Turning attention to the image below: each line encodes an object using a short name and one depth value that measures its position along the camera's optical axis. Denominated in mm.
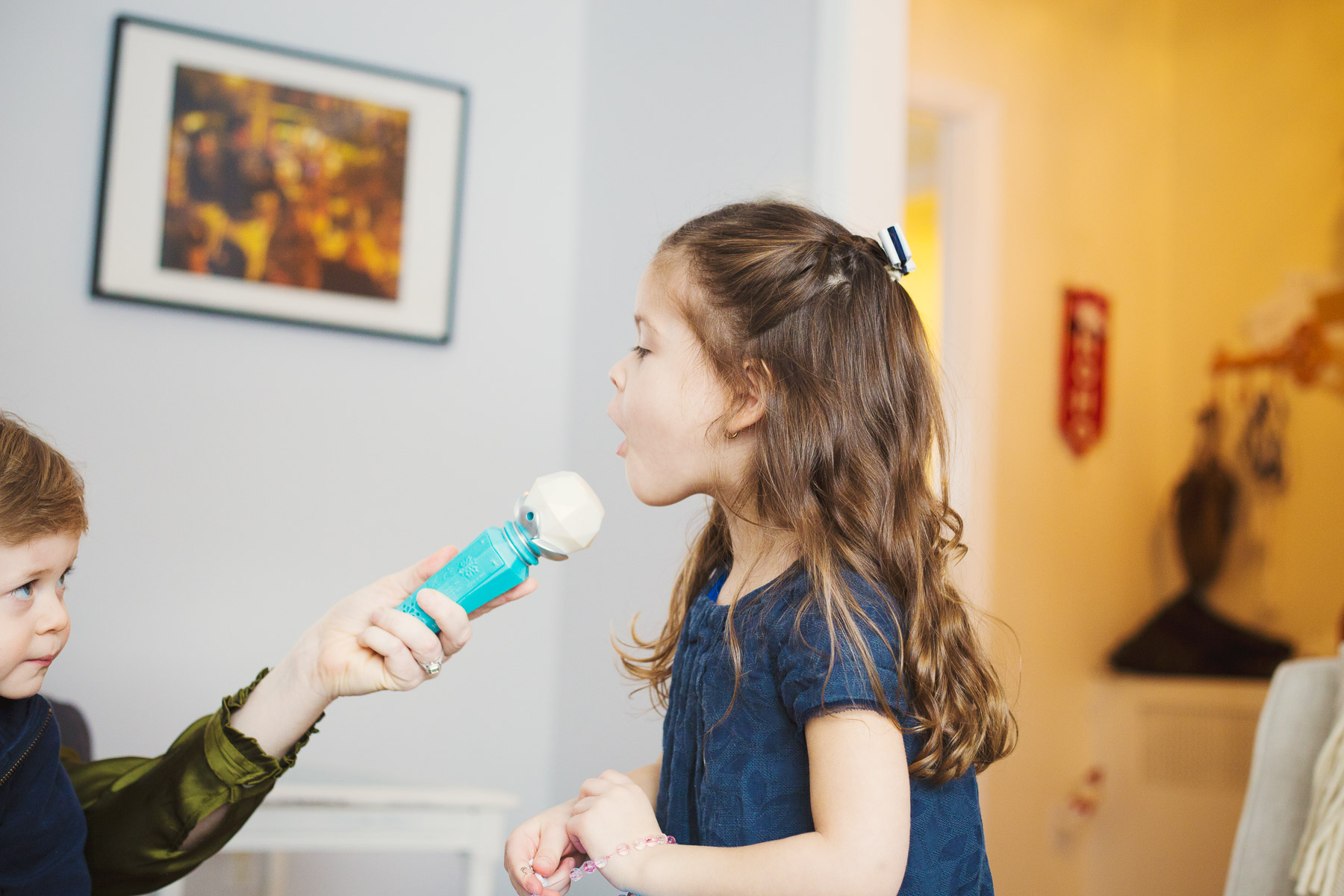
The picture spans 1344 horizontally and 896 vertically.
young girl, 814
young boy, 844
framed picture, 2039
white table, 1623
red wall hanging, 3176
